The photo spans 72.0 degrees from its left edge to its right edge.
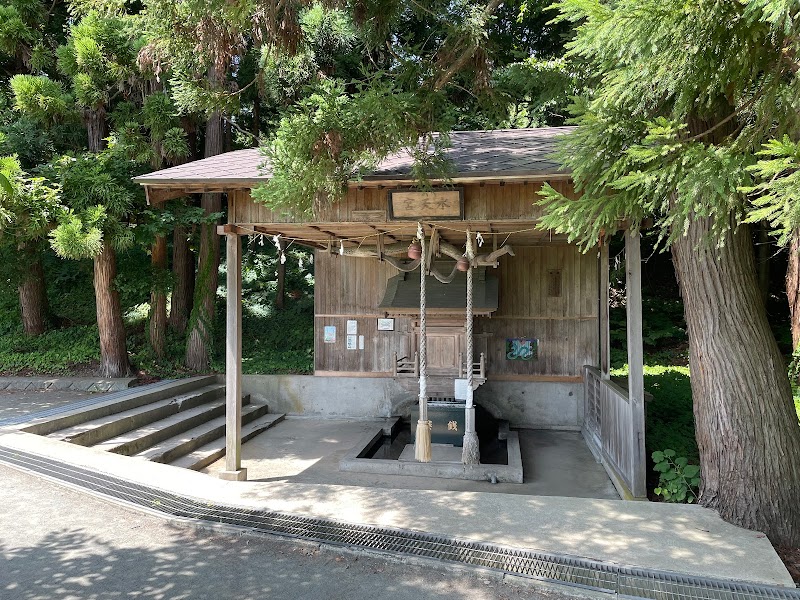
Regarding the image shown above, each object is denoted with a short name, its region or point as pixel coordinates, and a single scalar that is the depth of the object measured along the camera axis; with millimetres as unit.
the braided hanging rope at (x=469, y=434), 7191
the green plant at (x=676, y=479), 5266
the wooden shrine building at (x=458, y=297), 6316
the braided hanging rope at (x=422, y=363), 6949
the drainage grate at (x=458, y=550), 3398
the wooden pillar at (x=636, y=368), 5730
